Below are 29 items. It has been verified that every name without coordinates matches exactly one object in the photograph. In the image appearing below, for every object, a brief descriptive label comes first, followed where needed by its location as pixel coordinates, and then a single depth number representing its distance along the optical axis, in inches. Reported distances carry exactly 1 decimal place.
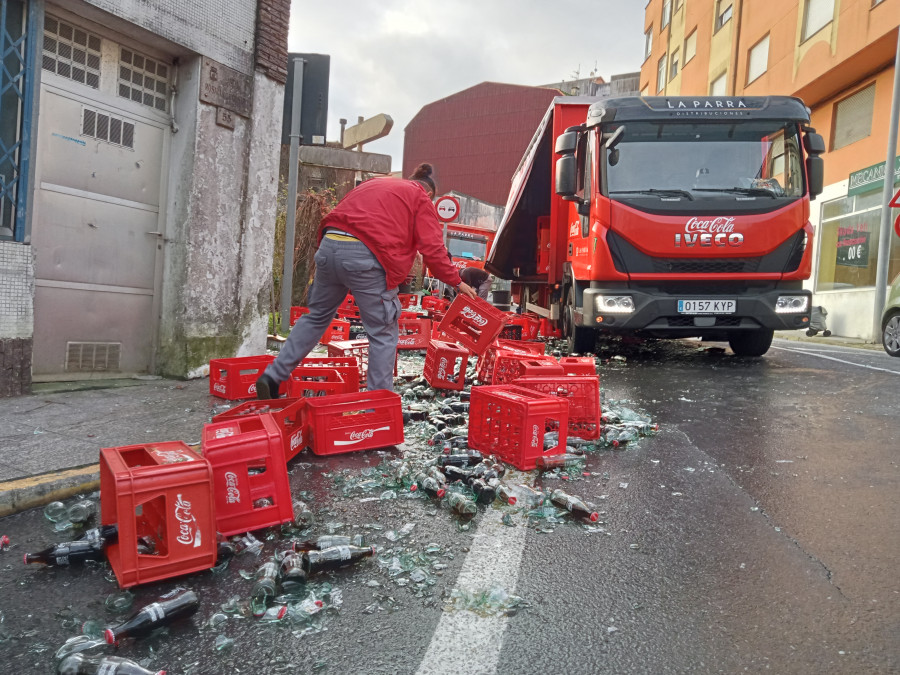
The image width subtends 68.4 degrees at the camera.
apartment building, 657.6
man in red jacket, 184.7
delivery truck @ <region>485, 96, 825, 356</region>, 300.4
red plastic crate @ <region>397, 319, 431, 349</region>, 358.6
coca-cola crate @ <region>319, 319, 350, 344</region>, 374.0
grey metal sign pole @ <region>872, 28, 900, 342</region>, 569.2
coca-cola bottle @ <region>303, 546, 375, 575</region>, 96.0
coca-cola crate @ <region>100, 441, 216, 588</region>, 89.4
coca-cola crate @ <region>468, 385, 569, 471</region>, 149.9
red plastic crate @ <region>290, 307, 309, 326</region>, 461.4
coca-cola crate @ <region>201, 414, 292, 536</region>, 106.7
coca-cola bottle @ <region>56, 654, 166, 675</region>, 70.4
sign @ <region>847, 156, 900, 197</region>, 649.6
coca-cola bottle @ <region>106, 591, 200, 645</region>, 78.8
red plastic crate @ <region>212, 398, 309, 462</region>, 146.1
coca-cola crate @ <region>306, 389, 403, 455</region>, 157.3
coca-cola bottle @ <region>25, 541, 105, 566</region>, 97.5
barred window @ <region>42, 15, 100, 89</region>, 216.7
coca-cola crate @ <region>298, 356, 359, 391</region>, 216.2
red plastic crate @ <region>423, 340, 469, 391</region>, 251.4
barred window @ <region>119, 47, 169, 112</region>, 242.7
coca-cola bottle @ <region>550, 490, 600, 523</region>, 120.2
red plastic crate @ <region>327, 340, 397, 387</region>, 252.2
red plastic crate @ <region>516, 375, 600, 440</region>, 177.6
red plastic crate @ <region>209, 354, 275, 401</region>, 218.7
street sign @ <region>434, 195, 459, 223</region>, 543.5
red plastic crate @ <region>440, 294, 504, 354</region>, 253.9
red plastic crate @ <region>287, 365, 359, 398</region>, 206.4
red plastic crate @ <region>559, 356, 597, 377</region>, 205.2
